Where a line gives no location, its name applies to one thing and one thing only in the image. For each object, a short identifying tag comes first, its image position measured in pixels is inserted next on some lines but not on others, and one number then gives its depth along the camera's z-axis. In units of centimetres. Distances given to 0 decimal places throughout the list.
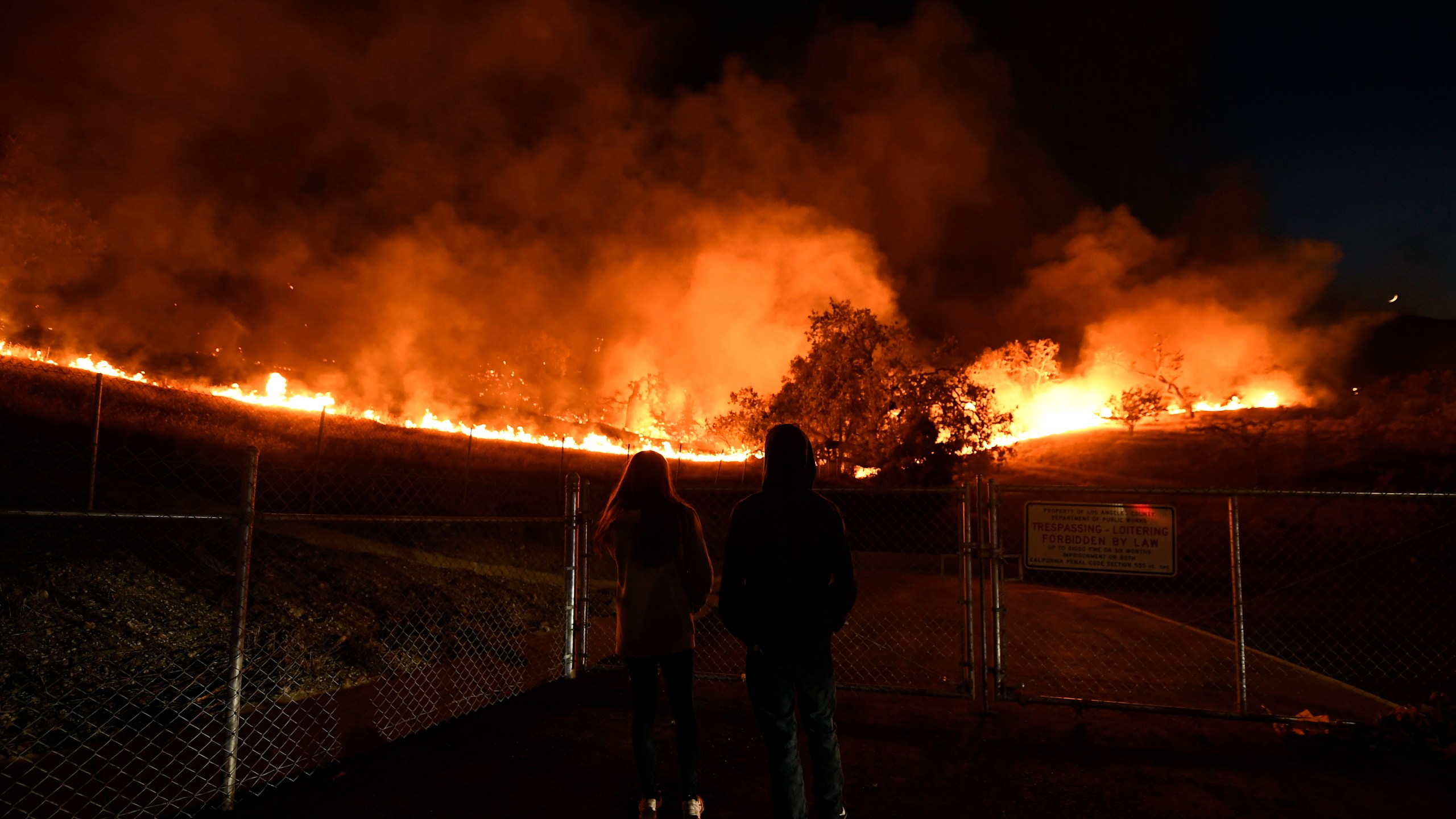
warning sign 563
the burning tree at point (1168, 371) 5269
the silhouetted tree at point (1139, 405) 4241
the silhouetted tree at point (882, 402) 2227
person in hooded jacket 336
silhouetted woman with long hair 377
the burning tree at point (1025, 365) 5650
